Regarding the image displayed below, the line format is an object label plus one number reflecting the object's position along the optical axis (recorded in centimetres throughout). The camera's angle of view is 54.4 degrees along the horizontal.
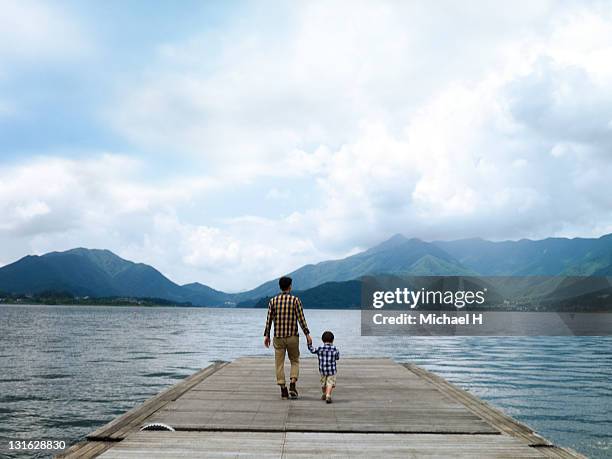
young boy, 1394
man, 1394
